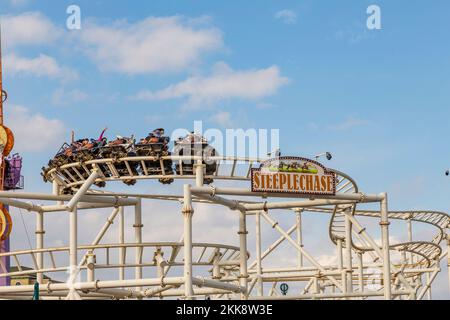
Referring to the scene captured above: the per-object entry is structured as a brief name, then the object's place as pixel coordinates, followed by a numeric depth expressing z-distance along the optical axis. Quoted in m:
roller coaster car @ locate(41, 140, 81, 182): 42.47
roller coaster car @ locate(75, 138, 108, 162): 41.56
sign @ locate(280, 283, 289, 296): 50.48
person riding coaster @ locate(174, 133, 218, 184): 39.75
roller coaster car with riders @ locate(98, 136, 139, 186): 40.72
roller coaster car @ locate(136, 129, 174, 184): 40.31
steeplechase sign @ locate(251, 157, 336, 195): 36.69
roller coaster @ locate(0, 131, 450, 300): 37.62
